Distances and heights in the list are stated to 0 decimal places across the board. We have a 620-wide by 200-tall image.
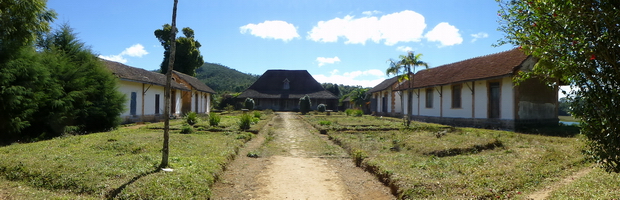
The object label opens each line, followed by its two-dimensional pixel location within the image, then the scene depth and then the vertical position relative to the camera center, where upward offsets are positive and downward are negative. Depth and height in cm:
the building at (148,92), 1867 +92
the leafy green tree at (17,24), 999 +246
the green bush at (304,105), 3638 +25
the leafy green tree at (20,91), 994 +45
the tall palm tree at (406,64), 1903 +248
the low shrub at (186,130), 1397 -92
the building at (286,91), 4425 +221
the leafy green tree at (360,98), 4178 +126
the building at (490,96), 1658 +71
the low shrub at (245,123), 1653 -74
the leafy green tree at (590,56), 376 +62
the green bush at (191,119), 1830 -63
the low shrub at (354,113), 2932 -40
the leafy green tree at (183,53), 4178 +664
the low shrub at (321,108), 3791 +0
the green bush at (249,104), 3784 +38
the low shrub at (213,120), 1712 -63
